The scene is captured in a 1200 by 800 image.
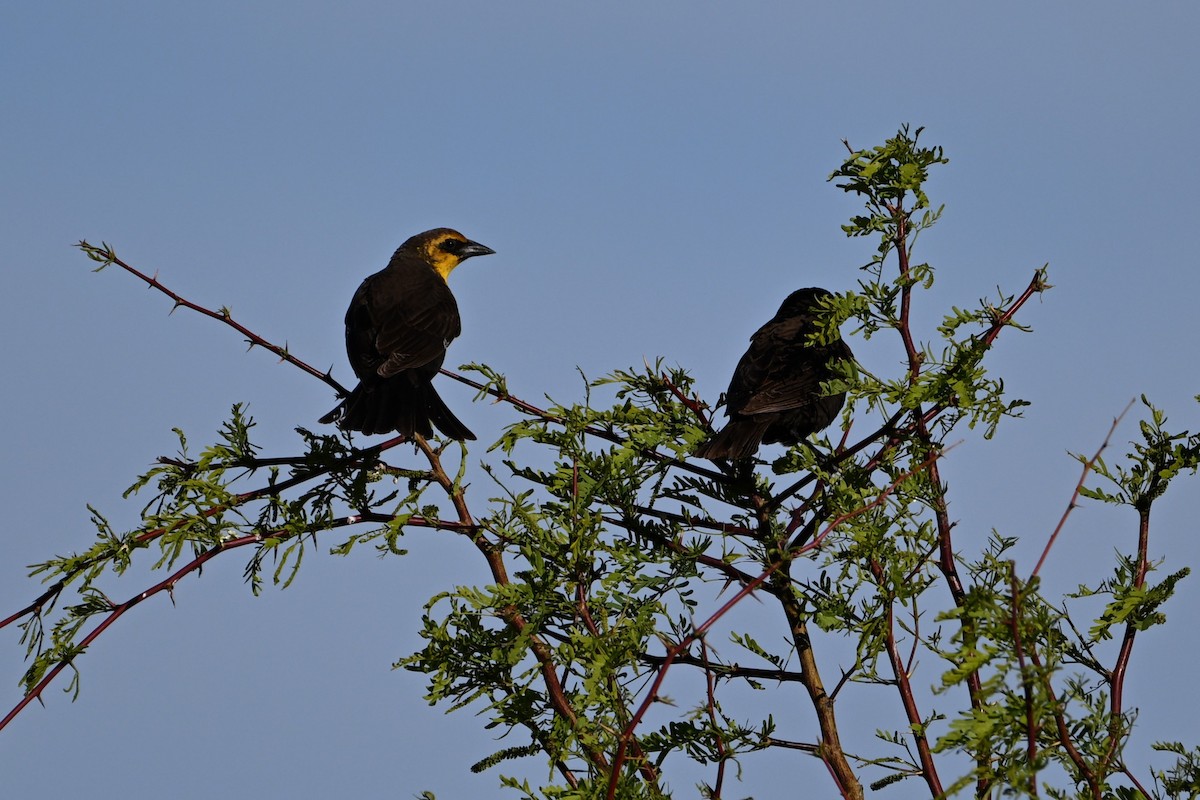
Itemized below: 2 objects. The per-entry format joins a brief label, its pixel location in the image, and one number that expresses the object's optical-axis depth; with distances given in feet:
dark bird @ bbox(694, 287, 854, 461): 32.14
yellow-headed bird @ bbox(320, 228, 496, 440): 29.99
